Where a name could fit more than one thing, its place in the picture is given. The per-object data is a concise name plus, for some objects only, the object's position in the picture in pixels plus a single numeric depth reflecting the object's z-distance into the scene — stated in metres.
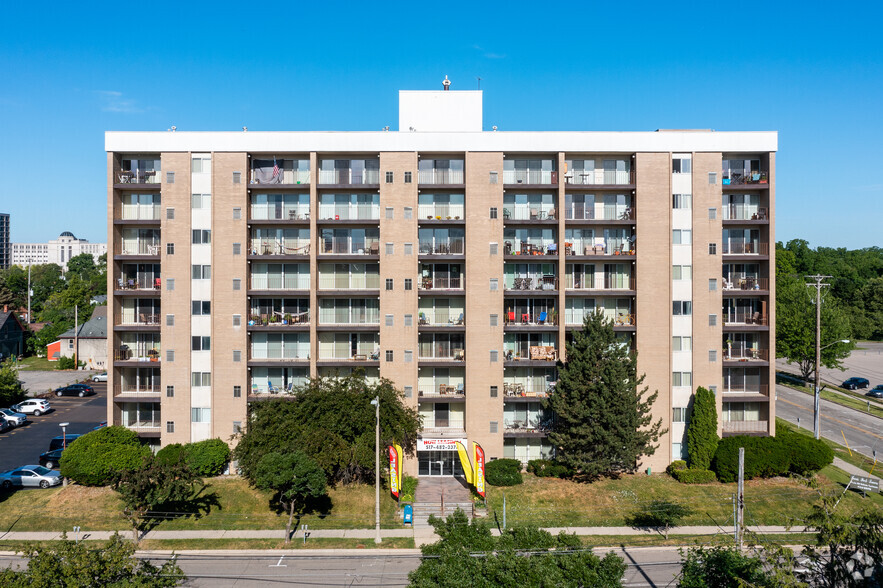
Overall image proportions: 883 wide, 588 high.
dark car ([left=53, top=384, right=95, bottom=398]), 70.00
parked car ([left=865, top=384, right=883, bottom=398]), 66.83
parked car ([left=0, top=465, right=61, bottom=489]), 40.72
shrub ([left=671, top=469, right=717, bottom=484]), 40.41
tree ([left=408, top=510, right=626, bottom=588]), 17.34
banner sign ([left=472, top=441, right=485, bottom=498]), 38.25
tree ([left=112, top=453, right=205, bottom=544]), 32.88
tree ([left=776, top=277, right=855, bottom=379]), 68.38
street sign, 38.12
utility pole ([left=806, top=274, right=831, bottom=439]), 48.19
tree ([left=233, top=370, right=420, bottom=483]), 37.62
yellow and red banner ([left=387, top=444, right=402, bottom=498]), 38.06
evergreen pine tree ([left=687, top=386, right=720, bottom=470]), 41.31
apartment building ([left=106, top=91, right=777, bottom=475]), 42.12
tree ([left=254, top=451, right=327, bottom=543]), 33.19
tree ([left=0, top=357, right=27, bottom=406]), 61.22
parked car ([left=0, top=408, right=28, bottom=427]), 56.63
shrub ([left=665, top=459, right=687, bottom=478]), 41.59
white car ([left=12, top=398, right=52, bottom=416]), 61.25
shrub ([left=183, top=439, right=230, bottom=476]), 40.22
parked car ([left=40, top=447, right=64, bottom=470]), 44.91
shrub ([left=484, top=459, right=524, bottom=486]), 39.72
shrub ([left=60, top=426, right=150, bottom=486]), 38.69
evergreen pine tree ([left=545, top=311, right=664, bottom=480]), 39.44
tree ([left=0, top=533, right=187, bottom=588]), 17.03
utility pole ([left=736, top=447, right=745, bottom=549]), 30.69
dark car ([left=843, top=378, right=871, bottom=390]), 71.62
